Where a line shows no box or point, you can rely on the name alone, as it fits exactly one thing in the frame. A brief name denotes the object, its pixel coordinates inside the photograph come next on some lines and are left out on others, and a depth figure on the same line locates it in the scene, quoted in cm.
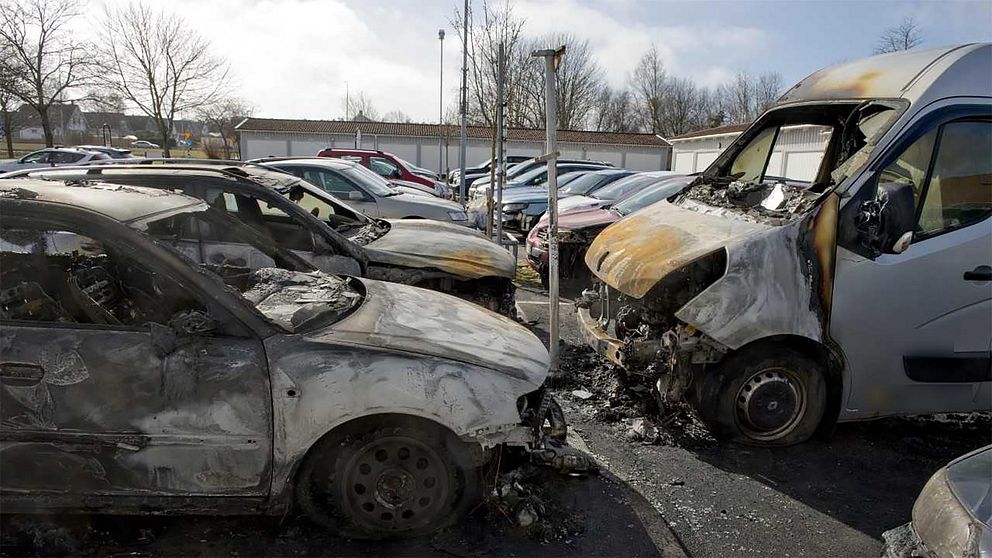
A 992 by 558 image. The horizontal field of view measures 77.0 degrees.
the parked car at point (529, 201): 1344
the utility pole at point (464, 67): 1238
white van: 397
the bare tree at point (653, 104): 6029
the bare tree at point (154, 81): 2312
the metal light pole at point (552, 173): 484
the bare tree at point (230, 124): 4640
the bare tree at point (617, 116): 6212
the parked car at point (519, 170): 2061
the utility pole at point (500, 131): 793
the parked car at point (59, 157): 2198
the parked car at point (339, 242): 550
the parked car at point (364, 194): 1026
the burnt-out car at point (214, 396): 269
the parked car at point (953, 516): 207
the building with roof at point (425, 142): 4041
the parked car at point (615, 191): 1125
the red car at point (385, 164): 1922
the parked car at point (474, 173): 2500
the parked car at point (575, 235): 800
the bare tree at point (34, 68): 2322
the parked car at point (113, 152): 2523
